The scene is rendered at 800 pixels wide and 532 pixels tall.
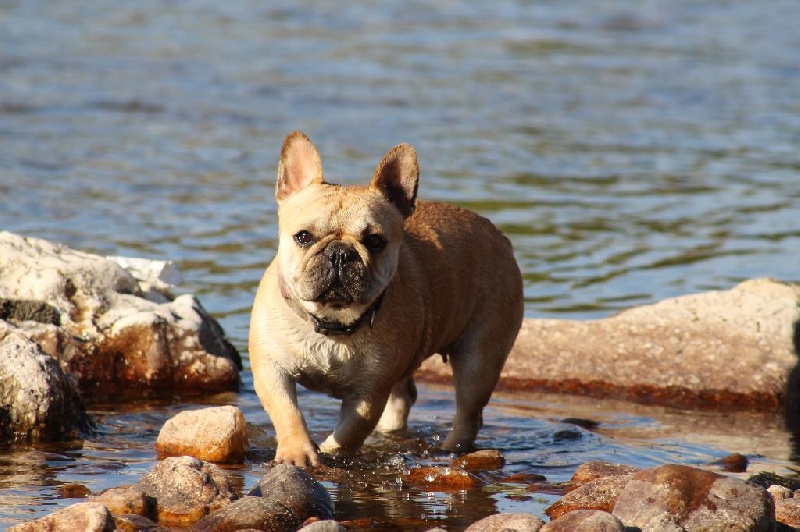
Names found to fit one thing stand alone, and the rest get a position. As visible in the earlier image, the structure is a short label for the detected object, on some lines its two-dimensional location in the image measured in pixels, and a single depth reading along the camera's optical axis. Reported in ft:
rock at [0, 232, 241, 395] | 60.23
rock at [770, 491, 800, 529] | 43.57
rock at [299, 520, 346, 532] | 38.11
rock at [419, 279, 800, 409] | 67.56
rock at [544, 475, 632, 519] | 44.80
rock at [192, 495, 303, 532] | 40.02
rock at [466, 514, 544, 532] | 40.09
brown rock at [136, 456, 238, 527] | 41.88
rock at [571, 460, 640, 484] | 48.75
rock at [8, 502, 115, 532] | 38.22
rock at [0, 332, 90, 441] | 51.57
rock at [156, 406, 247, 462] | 50.75
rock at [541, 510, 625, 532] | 39.04
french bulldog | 47.06
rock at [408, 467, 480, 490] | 48.85
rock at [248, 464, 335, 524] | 41.87
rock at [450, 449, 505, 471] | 52.54
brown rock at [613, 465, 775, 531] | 40.40
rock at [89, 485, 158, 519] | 41.42
